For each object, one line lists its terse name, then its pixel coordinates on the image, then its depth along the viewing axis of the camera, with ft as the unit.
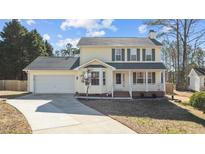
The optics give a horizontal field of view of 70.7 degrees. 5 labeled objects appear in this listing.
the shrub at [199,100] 31.44
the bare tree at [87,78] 43.24
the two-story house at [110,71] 44.32
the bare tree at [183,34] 66.93
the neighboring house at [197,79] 62.74
